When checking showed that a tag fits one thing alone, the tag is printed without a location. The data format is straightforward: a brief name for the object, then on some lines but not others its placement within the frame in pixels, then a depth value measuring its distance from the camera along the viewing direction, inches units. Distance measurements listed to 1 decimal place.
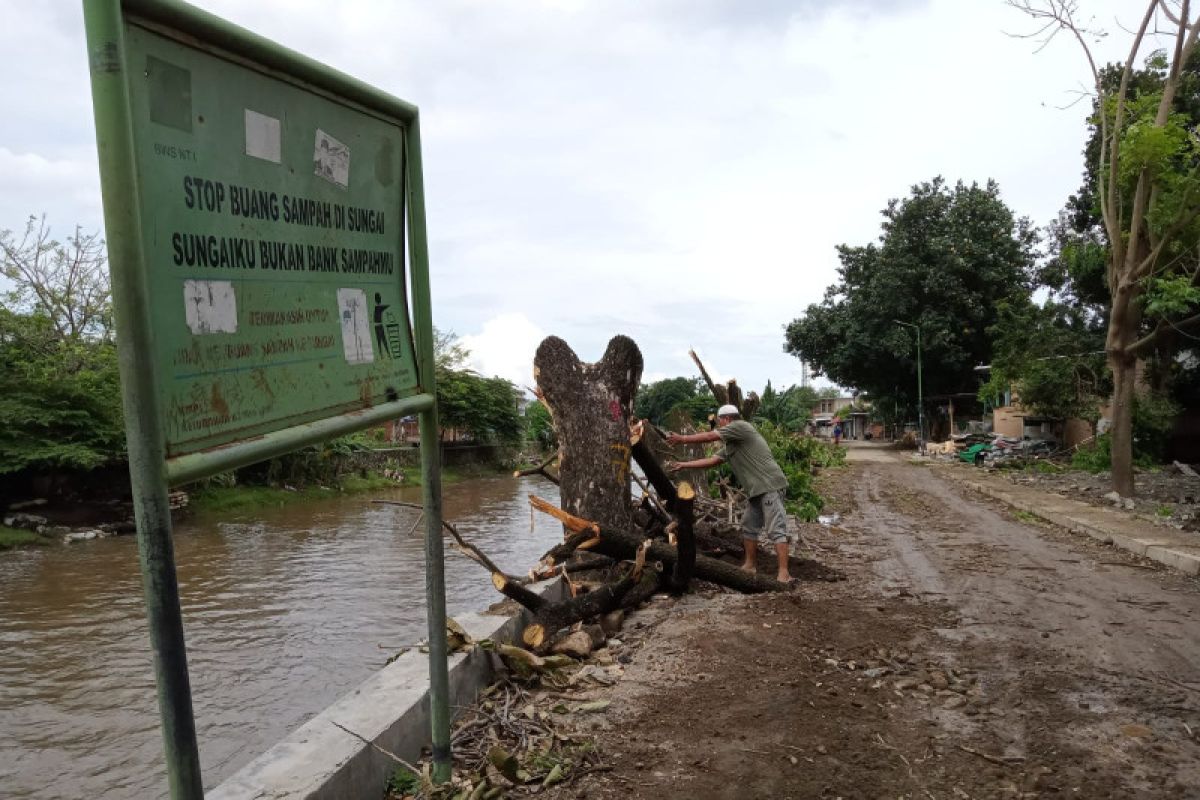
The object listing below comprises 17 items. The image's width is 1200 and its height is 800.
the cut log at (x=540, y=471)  280.0
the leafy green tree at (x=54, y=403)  658.8
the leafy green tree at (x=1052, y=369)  879.7
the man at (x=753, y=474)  292.2
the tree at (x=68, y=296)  859.4
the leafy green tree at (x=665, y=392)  2704.2
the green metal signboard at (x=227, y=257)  65.7
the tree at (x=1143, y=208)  503.5
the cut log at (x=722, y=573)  259.9
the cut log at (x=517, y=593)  204.7
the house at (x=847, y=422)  2765.7
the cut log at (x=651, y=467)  284.8
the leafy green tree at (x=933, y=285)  1389.0
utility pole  1455.5
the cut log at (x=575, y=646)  200.7
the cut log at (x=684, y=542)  241.4
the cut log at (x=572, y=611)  203.9
